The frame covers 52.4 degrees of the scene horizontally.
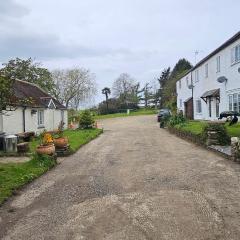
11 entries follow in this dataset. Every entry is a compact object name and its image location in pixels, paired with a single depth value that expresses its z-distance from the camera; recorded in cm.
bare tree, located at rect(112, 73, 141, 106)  6073
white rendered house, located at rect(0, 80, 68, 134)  1507
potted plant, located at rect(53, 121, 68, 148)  1097
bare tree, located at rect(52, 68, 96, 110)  4209
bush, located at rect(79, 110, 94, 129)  2453
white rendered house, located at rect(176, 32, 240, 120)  1728
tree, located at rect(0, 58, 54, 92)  3077
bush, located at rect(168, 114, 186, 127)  2026
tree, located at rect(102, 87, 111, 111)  6802
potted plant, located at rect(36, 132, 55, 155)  942
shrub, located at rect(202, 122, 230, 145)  1146
